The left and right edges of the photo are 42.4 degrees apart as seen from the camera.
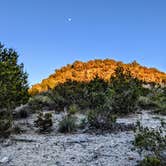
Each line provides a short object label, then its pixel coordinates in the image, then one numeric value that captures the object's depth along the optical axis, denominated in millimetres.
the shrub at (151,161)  4162
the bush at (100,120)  6696
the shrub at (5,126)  6439
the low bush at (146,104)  9083
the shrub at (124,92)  8130
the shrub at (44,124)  6856
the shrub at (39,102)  9150
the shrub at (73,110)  8307
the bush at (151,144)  4516
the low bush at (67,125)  6730
